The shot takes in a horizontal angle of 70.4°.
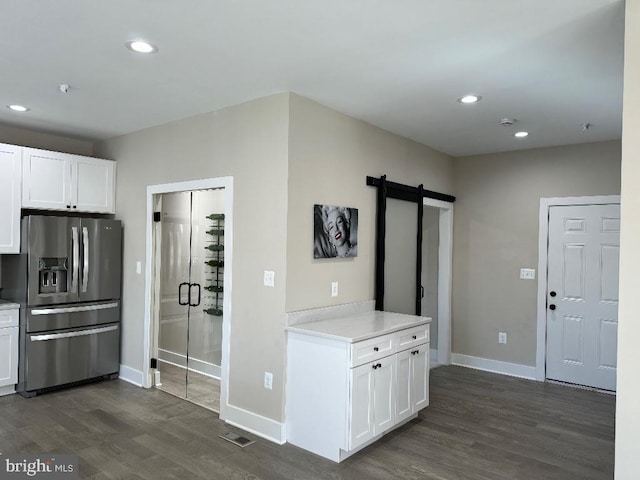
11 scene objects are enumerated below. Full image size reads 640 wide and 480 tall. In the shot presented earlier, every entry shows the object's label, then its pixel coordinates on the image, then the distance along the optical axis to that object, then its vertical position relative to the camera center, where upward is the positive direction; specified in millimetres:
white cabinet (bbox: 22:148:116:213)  4402 +519
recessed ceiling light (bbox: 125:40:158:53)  2605 +1102
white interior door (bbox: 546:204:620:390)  4742 -536
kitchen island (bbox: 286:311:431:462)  3043 -1023
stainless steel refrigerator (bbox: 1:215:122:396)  4211 -631
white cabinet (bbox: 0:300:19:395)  4152 -1066
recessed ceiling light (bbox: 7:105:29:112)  3936 +1087
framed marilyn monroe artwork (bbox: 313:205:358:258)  3643 +65
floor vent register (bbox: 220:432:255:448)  3302 -1504
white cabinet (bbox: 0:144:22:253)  4191 +318
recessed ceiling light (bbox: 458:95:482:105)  3432 +1101
